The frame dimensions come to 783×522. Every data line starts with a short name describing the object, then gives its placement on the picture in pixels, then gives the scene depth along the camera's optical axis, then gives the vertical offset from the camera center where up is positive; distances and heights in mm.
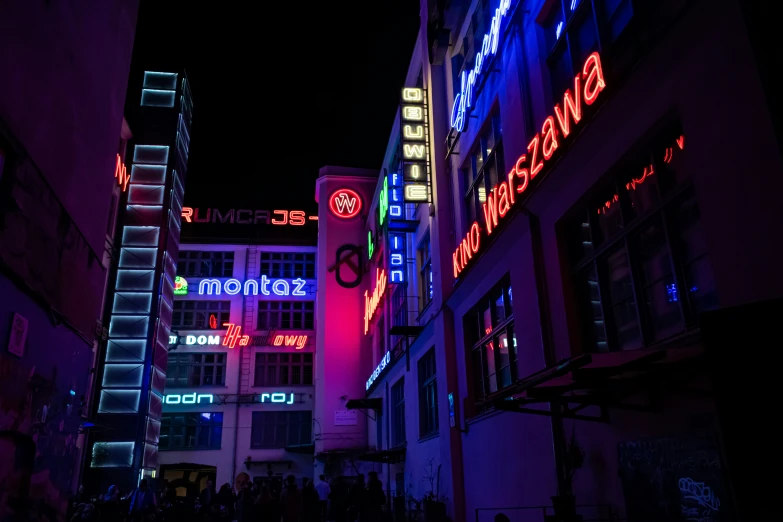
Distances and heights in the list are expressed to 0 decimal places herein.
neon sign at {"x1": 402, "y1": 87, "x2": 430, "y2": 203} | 17344 +9480
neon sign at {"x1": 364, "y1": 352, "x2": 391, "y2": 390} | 23438 +4130
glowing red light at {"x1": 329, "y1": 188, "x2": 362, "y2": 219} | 35094 +15419
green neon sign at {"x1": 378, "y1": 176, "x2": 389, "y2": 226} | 23311 +10833
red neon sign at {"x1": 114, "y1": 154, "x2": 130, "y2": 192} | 24219 +12187
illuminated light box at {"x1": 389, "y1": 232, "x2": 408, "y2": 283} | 20969 +7402
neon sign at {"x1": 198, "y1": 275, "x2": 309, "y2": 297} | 39312 +12127
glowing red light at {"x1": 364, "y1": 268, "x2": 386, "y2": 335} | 26297 +7969
